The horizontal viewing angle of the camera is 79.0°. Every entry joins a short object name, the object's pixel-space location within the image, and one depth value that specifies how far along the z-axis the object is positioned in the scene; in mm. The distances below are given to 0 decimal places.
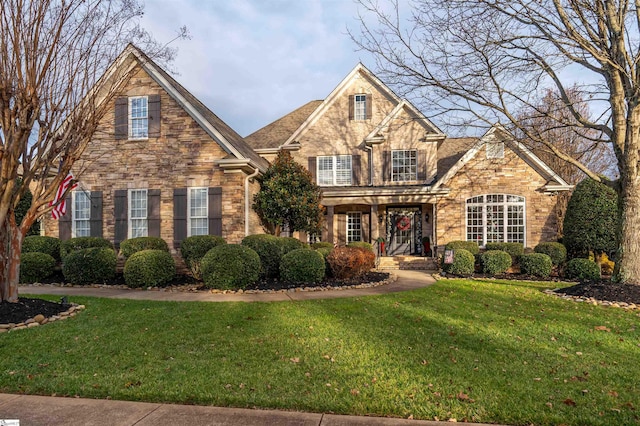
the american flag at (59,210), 11567
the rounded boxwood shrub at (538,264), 13180
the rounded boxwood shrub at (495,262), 13453
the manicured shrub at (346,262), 10852
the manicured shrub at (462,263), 13016
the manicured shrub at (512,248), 14648
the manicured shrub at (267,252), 11078
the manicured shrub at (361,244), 15505
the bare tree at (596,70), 8656
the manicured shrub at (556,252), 13844
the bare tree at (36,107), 6535
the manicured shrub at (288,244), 11714
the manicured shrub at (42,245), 12211
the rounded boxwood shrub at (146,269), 10008
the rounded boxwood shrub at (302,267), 10305
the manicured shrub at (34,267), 10789
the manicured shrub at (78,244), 12234
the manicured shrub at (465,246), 14875
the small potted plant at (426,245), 18359
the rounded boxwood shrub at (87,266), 10430
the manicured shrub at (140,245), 12008
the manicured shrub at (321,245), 15227
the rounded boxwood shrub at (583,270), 12414
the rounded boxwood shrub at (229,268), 9523
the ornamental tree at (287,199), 14266
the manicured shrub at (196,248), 11105
